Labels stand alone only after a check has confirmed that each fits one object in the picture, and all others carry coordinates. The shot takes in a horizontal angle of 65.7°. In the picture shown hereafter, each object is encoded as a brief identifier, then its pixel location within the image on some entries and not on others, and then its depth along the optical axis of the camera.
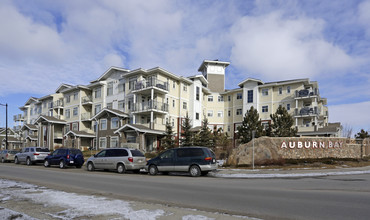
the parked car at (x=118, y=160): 19.11
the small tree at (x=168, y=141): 32.16
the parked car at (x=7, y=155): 30.31
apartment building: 40.06
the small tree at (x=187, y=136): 31.16
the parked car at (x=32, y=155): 26.54
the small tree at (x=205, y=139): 31.75
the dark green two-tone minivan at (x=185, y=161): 16.78
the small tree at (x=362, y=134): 47.27
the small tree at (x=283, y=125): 30.67
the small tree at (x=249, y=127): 30.70
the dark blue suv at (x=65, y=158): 23.02
